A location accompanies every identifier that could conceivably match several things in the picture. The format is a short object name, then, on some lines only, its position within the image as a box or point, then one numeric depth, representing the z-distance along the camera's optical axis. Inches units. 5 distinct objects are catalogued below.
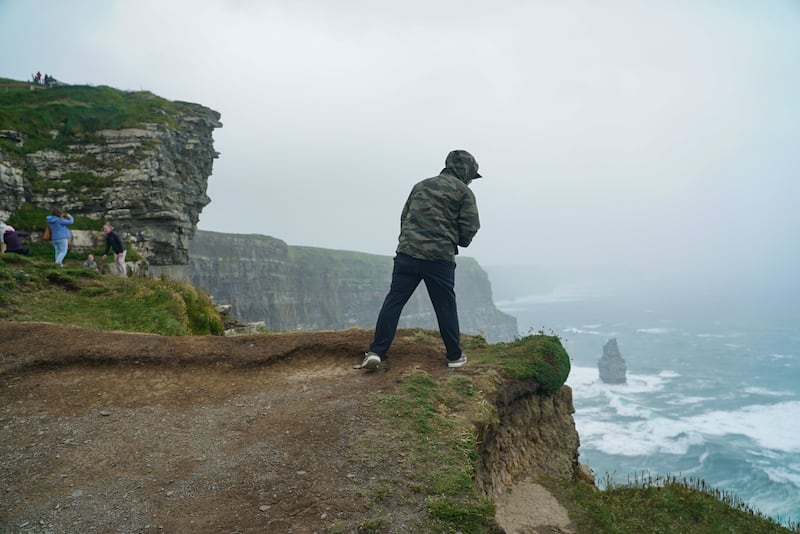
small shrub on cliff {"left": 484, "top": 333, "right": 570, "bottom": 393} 292.8
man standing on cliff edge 276.2
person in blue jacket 610.5
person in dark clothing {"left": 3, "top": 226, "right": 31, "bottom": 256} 601.0
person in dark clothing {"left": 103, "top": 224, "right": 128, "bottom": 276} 672.4
